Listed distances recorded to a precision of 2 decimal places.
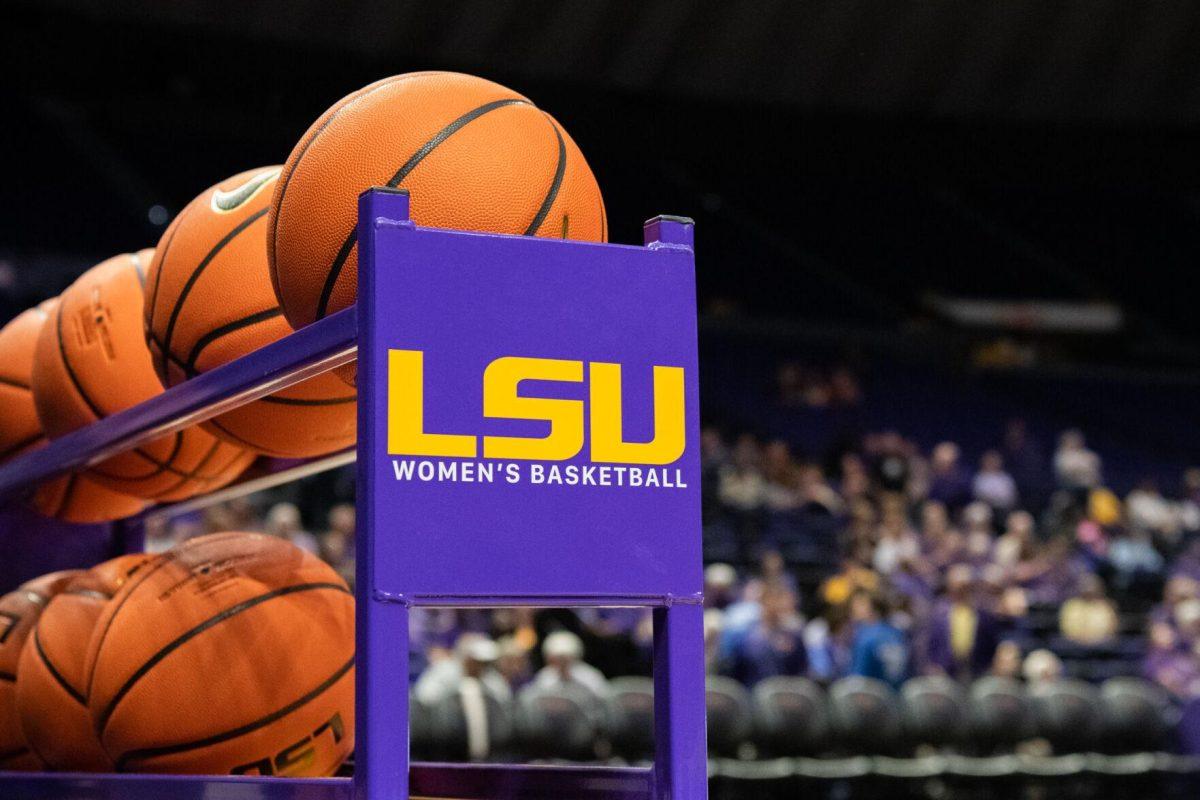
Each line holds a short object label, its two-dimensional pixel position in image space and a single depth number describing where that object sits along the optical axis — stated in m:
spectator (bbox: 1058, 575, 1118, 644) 12.23
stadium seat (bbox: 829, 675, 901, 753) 9.77
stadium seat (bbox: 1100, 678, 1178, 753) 10.49
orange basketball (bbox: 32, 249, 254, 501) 3.08
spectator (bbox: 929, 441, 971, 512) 14.46
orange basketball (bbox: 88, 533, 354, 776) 2.51
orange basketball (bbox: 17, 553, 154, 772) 2.76
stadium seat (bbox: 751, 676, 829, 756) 9.55
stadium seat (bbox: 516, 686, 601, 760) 8.93
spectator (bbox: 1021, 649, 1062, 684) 10.92
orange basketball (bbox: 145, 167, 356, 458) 2.60
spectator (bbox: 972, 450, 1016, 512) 14.52
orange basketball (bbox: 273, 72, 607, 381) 2.20
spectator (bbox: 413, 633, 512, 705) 9.04
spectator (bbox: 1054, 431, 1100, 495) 15.46
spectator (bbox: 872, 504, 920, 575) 12.30
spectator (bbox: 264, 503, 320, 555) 9.56
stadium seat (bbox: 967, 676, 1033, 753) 10.16
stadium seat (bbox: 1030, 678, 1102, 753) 10.38
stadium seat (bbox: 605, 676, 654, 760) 8.99
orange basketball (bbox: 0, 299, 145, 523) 3.46
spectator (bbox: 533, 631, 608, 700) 9.36
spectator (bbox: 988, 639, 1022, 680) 10.91
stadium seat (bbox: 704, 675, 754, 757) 9.35
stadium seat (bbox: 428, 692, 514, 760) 8.80
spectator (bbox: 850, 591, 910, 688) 10.41
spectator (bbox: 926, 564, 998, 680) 10.98
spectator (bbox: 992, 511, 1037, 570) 12.77
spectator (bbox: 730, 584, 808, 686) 10.25
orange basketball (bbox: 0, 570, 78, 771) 3.09
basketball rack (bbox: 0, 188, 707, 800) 1.83
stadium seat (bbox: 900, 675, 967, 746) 9.98
